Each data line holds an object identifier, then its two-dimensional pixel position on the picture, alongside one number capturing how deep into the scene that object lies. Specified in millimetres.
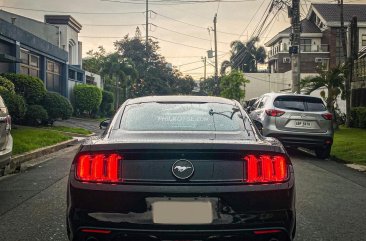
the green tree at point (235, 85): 49156
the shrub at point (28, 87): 18969
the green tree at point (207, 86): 90081
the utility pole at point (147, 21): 77375
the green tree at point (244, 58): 72438
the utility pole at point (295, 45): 21641
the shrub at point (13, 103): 15188
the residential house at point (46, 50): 20344
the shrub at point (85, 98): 32500
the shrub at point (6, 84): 15852
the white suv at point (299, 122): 11523
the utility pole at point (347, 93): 22931
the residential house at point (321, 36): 50375
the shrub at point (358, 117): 22391
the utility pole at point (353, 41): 24453
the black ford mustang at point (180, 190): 3102
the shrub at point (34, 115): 19516
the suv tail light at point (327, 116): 11641
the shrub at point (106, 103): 39794
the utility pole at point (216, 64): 52938
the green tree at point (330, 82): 21797
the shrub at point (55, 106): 21281
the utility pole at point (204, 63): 93475
